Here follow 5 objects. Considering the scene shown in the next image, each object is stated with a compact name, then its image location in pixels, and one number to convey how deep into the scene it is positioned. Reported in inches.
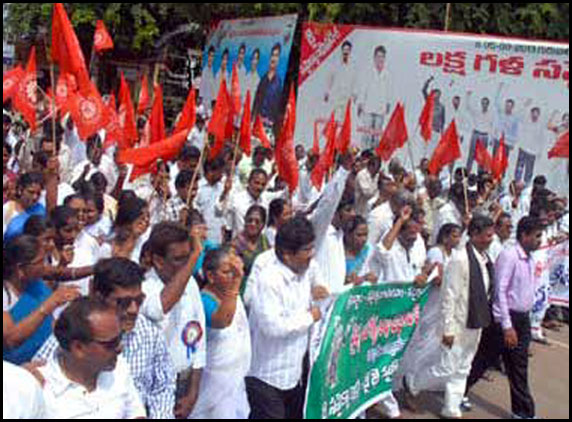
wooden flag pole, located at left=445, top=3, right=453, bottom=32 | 607.7
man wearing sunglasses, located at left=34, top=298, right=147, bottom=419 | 99.6
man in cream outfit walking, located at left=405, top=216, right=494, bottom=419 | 210.7
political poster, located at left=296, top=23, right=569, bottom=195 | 445.7
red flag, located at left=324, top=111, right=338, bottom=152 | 281.5
